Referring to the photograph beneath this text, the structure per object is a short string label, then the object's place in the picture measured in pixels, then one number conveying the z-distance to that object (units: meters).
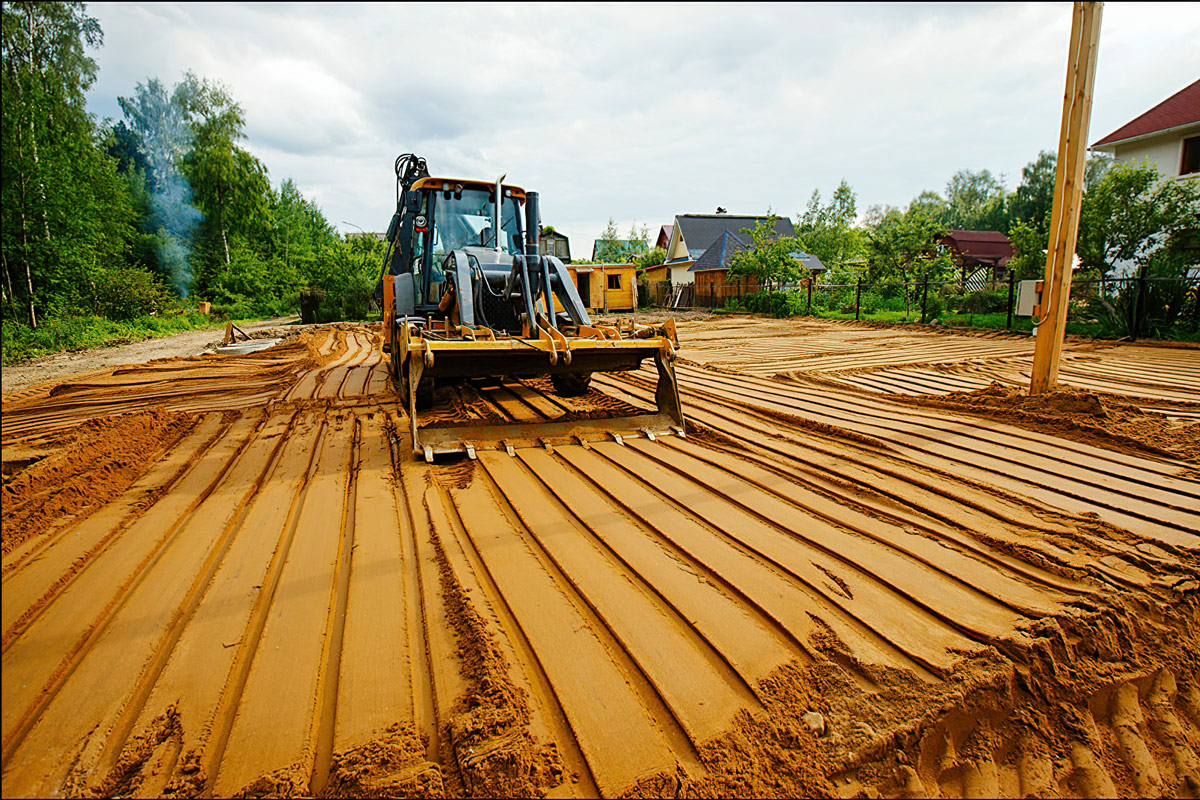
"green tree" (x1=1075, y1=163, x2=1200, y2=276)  12.93
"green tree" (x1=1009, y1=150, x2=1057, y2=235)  39.03
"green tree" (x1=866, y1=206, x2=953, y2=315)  19.78
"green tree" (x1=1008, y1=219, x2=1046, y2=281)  15.24
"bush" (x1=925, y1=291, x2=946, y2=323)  17.06
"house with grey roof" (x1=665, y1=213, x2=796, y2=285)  38.34
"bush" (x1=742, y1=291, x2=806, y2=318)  23.59
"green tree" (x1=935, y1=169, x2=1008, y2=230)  46.41
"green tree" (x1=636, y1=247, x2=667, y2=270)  44.25
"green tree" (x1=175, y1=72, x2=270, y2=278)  27.16
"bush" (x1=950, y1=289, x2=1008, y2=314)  16.25
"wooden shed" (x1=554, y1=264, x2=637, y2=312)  28.86
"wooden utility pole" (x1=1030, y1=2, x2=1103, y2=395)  5.16
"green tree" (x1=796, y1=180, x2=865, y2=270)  32.12
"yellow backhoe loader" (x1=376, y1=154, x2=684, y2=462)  4.84
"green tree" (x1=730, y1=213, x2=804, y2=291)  25.30
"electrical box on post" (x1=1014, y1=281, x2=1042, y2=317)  5.54
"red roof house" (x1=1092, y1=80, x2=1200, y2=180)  16.84
